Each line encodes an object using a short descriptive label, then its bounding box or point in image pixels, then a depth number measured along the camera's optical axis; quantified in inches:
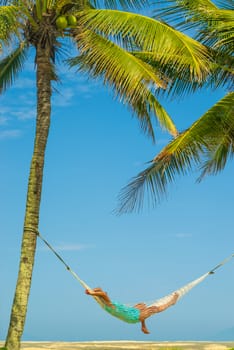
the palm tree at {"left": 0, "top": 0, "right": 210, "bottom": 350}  415.5
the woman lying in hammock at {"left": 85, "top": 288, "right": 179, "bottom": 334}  392.5
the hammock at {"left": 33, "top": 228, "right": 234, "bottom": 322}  394.3
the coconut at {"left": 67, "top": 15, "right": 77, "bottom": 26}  454.3
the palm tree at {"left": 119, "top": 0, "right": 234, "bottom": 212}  445.4
